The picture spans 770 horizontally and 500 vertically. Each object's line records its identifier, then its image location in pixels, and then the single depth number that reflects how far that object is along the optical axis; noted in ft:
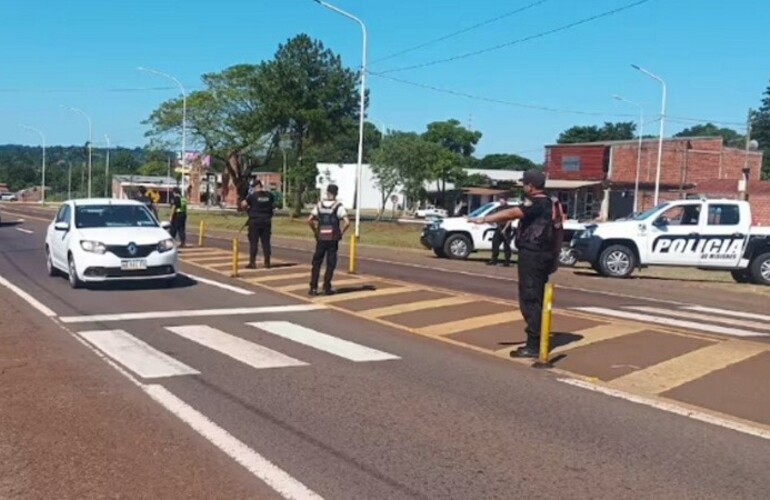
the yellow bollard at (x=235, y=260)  56.34
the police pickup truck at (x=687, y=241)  64.54
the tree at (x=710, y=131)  474.49
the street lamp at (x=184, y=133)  182.39
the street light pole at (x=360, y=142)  111.79
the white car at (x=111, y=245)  46.50
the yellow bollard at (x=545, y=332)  28.84
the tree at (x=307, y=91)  171.42
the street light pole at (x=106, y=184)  344.51
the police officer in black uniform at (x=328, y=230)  45.73
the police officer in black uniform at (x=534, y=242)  29.01
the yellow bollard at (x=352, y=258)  58.70
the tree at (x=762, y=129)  389.39
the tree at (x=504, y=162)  453.74
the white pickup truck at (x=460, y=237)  81.46
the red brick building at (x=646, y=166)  209.36
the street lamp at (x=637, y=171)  199.52
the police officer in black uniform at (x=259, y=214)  58.23
